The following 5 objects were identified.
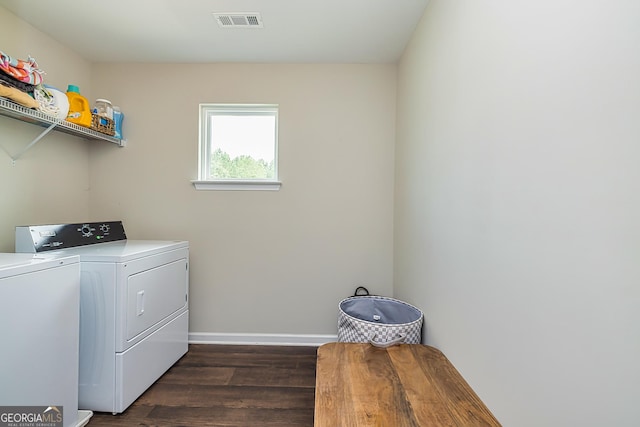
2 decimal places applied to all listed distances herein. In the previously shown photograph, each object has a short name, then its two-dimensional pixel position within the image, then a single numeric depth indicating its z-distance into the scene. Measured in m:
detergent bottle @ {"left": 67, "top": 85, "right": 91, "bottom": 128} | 1.95
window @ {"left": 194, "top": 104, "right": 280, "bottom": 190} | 2.45
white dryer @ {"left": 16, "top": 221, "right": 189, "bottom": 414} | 1.53
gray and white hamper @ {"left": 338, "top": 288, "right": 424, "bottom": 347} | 1.59
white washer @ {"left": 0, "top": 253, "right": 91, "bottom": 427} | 1.11
